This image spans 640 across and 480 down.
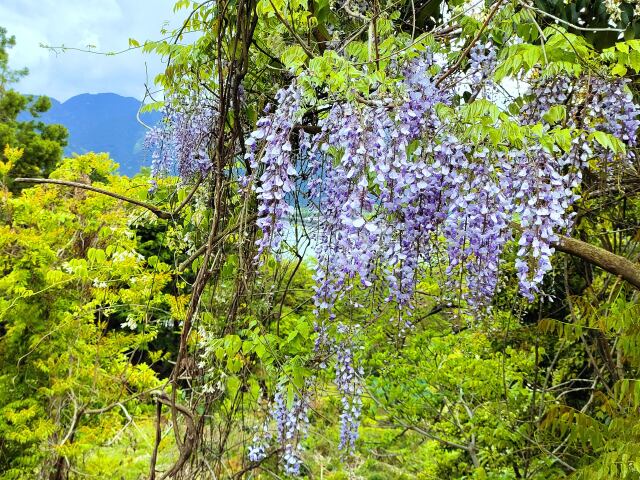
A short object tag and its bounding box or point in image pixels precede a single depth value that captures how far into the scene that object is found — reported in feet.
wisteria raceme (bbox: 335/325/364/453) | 10.24
